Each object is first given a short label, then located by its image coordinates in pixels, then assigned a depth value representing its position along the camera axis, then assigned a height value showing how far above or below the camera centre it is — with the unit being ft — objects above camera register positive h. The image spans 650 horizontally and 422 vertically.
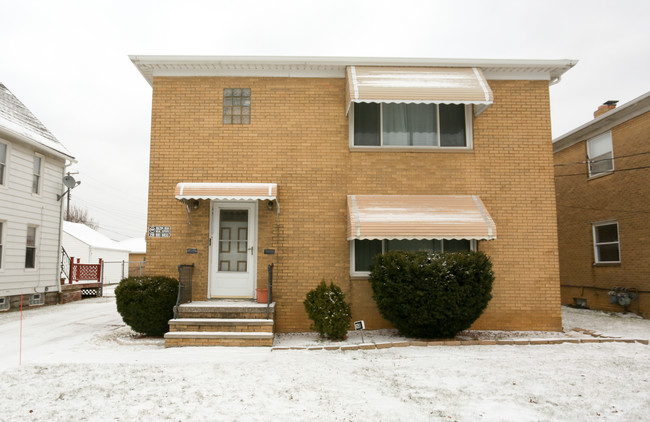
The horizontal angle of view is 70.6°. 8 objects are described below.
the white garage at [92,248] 99.09 +2.86
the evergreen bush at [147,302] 28.27 -2.56
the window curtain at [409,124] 33.27 +9.96
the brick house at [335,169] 31.45 +6.50
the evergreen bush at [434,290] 26.86 -1.69
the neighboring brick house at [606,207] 42.65 +5.58
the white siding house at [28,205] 45.65 +6.04
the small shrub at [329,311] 27.81 -3.03
